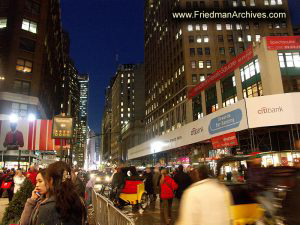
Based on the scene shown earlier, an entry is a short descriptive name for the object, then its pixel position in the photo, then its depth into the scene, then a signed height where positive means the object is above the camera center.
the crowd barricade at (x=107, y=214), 5.15 -1.10
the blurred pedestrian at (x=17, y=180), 14.27 -0.50
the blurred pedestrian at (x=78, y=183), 9.95 -0.53
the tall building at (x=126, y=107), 119.62 +33.00
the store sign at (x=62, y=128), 14.07 +2.06
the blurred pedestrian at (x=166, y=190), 10.55 -0.92
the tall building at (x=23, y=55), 43.69 +18.71
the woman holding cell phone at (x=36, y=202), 3.29 -0.40
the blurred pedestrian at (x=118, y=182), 14.75 -0.78
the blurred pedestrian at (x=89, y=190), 14.83 -1.18
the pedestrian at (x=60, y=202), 3.07 -0.37
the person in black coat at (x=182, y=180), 13.60 -0.72
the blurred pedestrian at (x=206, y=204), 3.19 -0.46
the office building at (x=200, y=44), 67.19 +29.82
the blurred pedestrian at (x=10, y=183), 17.17 -0.81
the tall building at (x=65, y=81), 108.12 +35.74
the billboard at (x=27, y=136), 27.81 +3.36
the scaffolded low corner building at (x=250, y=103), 21.00 +4.55
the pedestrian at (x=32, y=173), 14.89 -0.22
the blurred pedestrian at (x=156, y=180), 16.03 -0.82
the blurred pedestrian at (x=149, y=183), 16.19 -0.97
